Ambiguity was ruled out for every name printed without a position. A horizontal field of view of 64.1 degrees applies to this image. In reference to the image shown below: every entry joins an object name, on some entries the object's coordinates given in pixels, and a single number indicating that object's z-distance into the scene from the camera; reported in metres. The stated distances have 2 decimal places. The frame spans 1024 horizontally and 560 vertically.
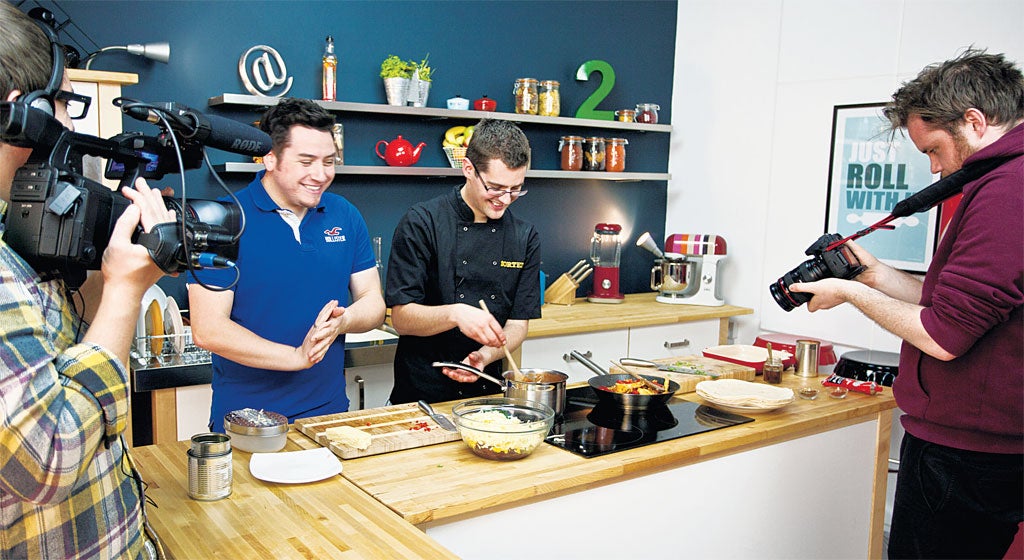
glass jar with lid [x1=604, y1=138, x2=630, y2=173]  4.45
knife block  4.24
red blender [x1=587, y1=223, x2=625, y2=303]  4.43
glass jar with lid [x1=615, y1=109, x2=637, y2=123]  4.52
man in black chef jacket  2.50
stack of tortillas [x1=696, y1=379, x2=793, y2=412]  2.31
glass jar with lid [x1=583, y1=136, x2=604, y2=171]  4.38
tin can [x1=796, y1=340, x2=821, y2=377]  2.79
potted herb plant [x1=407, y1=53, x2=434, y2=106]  3.77
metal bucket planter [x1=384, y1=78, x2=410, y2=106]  3.72
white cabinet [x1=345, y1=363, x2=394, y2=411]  3.18
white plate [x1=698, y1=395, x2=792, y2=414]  2.32
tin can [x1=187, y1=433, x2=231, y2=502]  1.54
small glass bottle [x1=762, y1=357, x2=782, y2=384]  2.67
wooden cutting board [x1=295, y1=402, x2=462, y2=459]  1.88
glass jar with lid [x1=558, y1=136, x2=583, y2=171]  4.33
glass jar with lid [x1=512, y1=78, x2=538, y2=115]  4.15
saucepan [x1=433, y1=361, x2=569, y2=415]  2.07
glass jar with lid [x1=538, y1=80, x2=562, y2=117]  4.22
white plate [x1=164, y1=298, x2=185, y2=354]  2.89
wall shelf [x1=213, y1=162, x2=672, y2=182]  3.31
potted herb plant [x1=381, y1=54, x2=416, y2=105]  3.72
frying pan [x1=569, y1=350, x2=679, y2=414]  2.24
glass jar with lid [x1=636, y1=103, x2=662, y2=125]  4.57
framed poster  3.77
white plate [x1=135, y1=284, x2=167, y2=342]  2.92
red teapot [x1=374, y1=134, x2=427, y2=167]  3.76
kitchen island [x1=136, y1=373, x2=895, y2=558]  1.48
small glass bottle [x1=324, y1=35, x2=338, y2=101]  3.58
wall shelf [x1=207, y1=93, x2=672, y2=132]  3.32
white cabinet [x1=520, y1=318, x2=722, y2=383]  3.66
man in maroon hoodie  1.88
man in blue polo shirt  2.14
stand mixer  4.43
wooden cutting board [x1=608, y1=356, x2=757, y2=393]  2.59
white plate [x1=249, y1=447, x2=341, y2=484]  1.66
